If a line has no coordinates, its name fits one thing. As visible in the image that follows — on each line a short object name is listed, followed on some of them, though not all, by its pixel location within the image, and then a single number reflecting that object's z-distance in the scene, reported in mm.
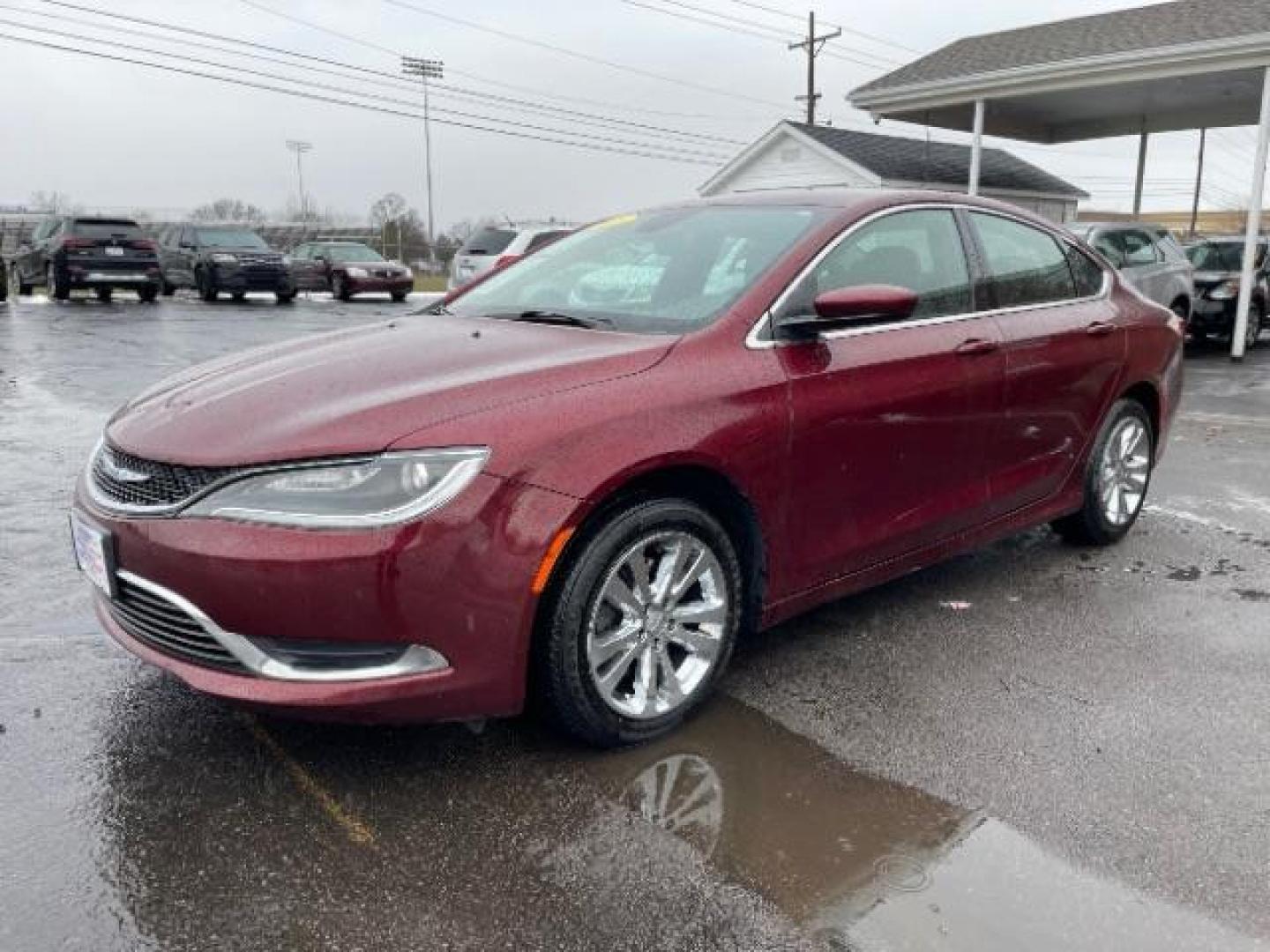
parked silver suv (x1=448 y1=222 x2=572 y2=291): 17609
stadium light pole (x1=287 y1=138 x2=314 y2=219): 69812
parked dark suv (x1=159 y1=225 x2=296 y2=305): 21594
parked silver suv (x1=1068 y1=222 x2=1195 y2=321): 12172
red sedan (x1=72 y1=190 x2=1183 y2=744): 2543
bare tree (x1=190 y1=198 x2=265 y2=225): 62997
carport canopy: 13398
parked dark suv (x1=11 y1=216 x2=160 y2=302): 20016
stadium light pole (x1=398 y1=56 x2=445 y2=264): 50875
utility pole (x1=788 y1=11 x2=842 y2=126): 38750
